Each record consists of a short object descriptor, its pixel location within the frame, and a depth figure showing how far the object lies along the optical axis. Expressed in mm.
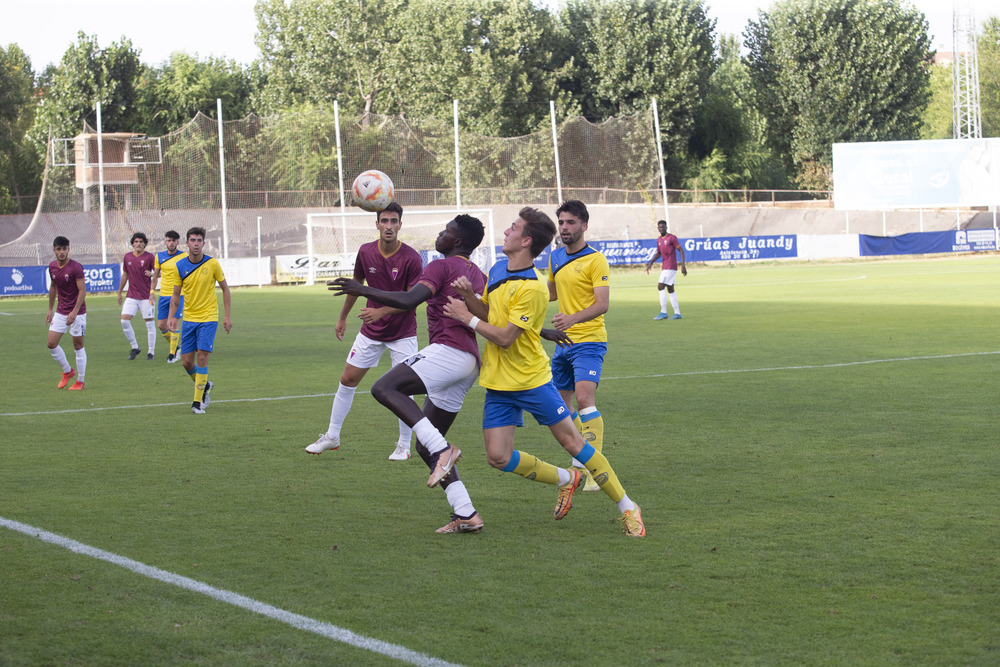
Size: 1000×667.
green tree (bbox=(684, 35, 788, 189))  68688
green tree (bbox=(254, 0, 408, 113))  72750
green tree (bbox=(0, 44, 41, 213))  64562
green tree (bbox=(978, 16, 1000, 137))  89125
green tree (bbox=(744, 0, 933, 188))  66312
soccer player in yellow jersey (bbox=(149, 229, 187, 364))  17844
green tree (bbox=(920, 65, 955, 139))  93438
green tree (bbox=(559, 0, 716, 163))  65188
